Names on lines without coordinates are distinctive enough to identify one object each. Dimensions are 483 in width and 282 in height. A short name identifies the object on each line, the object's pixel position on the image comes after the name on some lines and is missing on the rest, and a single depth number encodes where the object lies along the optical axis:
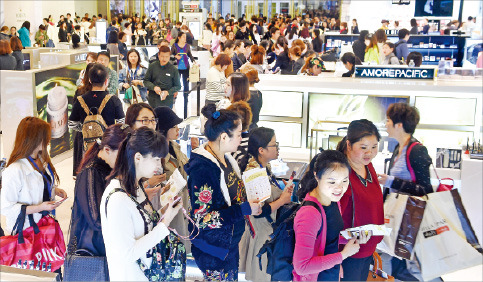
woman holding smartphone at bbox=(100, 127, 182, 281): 2.42
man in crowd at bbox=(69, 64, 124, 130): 5.23
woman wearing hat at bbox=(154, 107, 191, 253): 3.90
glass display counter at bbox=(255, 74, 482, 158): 6.61
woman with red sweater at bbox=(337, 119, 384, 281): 3.09
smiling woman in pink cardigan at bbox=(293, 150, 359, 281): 2.68
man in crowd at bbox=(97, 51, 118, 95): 7.16
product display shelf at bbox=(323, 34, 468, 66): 16.88
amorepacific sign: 6.95
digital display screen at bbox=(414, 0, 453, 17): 23.25
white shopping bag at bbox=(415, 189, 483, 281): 3.28
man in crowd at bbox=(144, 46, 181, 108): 7.73
